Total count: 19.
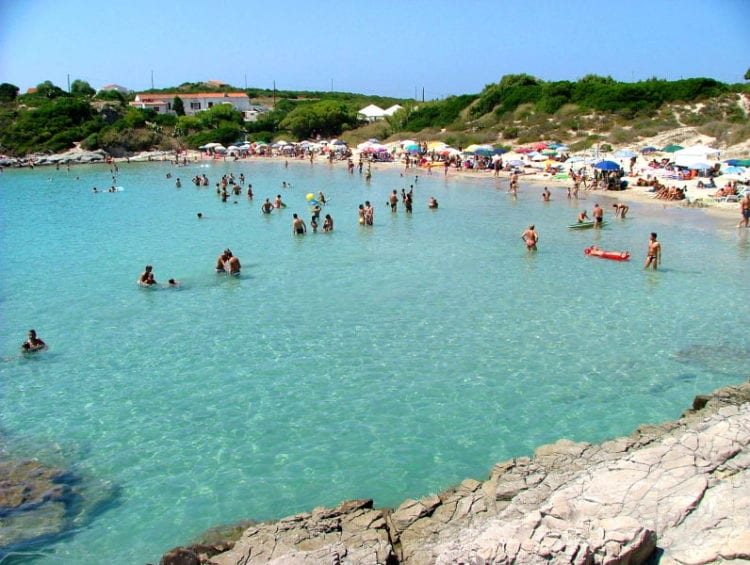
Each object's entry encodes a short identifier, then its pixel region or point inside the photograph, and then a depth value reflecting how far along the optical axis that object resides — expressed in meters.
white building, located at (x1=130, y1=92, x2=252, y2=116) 90.62
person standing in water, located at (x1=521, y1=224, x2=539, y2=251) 20.59
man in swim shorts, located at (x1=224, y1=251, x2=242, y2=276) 18.10
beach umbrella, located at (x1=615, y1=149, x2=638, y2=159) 36.88
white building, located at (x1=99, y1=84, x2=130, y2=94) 112.12
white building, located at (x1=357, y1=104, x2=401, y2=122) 71.06
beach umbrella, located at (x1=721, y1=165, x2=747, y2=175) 29.84
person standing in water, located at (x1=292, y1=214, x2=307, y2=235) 24.16
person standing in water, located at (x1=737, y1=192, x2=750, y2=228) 23.16
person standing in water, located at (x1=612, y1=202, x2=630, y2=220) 25.95
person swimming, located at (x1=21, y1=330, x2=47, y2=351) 12.80
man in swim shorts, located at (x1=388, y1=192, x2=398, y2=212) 29.28
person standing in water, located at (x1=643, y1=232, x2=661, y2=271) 17.88
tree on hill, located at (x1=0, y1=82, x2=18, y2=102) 83.31
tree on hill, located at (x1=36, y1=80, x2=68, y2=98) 85.25
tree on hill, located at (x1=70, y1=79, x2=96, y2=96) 99.40
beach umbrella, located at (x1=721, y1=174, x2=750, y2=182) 29.20
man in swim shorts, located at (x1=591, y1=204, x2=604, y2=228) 24.20
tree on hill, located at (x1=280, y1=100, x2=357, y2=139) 69.06
